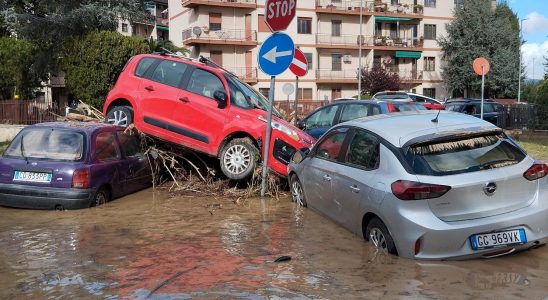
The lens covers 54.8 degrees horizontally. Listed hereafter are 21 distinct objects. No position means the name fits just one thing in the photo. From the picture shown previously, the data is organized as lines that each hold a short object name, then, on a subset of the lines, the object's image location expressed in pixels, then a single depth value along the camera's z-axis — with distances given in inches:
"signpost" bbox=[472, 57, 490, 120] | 582.6
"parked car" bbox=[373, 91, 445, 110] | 1056.2
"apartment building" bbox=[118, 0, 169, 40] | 2650.1
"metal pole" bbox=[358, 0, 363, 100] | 1789.9
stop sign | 334.3
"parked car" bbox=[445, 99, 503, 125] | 1008.9
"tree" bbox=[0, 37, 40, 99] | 1136.2
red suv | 364.5
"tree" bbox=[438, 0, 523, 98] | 2015.3
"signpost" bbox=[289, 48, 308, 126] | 488.4
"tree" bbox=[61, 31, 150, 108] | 828.6
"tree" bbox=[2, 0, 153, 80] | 1013.8
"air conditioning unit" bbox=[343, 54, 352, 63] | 2124.8
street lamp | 1985.7
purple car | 316.2
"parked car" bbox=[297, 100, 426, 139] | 442.3
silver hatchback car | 199.8
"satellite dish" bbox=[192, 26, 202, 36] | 1865.2
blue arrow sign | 335.0
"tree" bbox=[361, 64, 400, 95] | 1881.2
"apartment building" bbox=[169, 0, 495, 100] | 1943.9
